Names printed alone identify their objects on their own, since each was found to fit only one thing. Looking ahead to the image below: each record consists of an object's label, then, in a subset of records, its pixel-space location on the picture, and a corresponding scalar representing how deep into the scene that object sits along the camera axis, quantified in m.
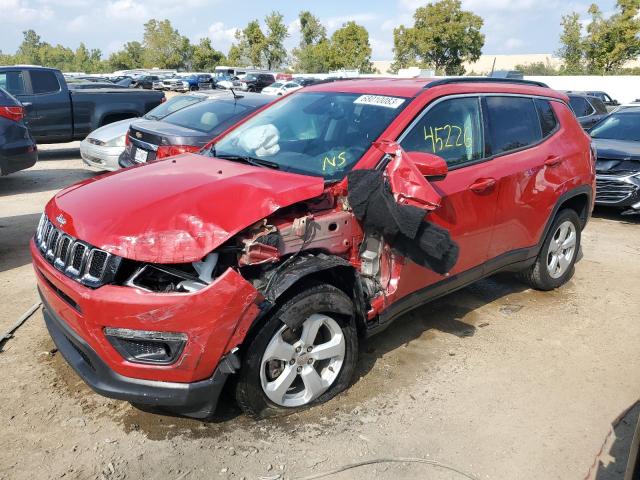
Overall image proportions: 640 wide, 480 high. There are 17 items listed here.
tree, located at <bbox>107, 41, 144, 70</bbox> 81.94
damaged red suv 2.61
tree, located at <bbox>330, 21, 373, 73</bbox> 61.34
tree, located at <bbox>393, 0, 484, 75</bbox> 48.16
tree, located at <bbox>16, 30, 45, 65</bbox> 90.29
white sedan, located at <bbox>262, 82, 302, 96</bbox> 31.31
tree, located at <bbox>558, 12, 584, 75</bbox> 42.34
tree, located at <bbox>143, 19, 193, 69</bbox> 76.06
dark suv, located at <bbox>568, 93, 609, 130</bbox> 13.74
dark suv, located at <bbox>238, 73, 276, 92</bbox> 38.44
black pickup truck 10.91
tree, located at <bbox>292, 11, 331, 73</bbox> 63.66
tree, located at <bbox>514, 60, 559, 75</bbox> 48.30
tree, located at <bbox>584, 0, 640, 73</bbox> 36.69
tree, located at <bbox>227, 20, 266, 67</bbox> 67.81
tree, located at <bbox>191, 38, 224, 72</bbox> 73.50
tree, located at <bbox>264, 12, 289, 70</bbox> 67.12
